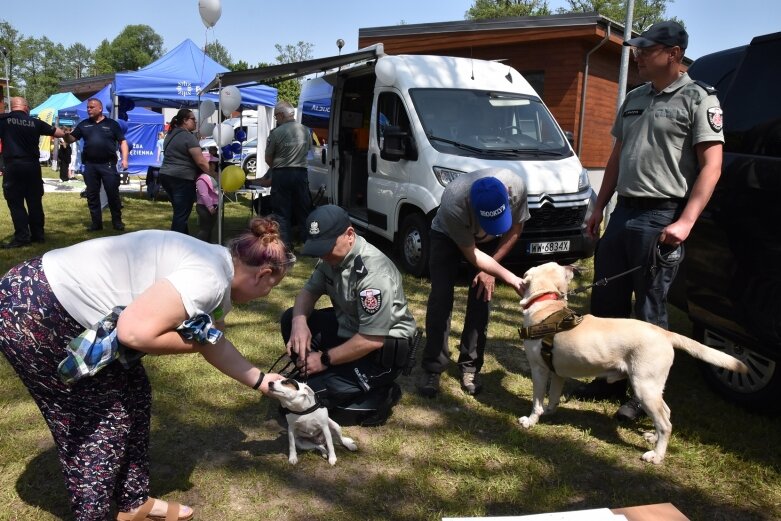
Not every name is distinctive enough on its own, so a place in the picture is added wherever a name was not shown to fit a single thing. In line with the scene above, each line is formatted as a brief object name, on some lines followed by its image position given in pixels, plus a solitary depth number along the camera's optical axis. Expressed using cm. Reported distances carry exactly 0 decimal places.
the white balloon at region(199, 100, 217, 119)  923
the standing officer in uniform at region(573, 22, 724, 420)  283
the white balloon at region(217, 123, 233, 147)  874
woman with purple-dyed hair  182
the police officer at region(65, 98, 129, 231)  816
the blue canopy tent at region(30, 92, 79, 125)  2322
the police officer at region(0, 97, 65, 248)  704
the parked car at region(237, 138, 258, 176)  1686
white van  586
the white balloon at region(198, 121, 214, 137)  947
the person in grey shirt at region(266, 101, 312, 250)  726
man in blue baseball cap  296
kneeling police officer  278
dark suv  279
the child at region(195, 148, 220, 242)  754
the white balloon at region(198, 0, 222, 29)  789
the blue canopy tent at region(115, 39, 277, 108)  1114
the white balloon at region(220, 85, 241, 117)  855
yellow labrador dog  273
